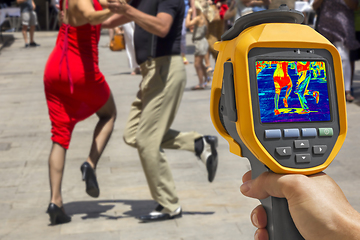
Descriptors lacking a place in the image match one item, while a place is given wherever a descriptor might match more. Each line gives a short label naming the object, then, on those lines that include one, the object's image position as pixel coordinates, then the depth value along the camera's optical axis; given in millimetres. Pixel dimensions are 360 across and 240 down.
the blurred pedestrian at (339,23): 7002
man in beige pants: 3676
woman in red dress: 3721
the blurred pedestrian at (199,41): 9109
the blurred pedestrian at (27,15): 17028
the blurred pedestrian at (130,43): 10781
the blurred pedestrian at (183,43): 10712
